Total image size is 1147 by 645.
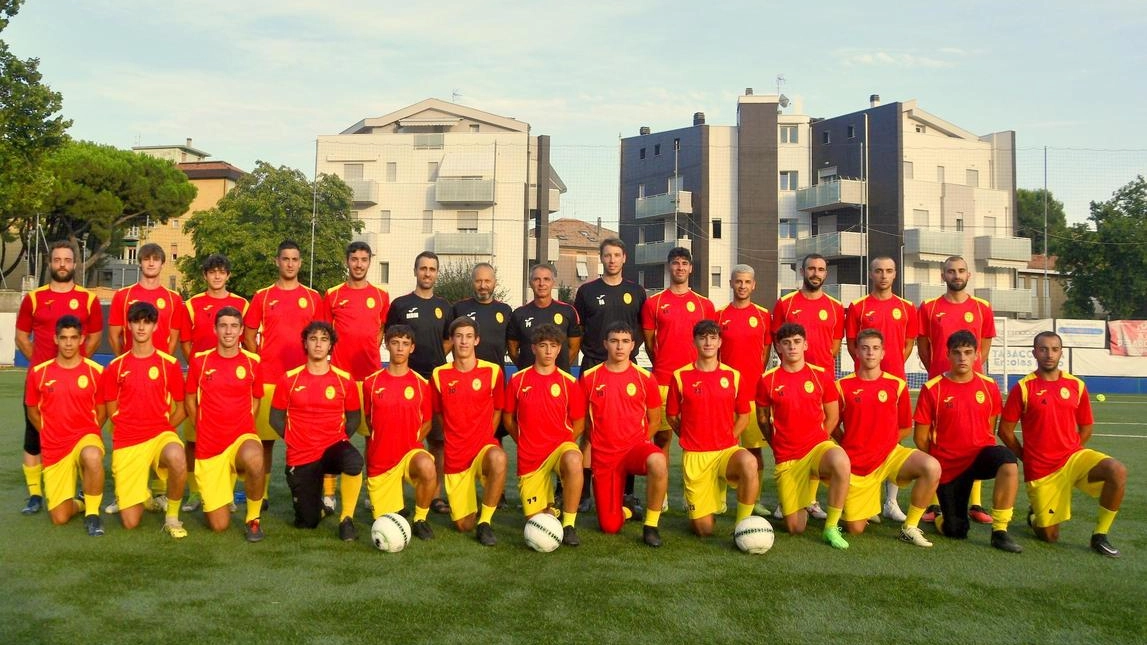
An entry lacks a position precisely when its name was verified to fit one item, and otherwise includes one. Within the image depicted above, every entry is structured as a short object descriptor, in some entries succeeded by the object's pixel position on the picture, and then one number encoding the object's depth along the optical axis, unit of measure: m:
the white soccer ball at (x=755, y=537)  4.96
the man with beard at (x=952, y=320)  6.37
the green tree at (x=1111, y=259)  32.41
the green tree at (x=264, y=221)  30.44
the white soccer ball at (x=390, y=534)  4.93
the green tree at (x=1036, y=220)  32.90
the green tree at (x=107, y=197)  39.66
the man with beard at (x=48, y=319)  5.96
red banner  21.28
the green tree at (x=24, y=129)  19.41
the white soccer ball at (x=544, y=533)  4.96
